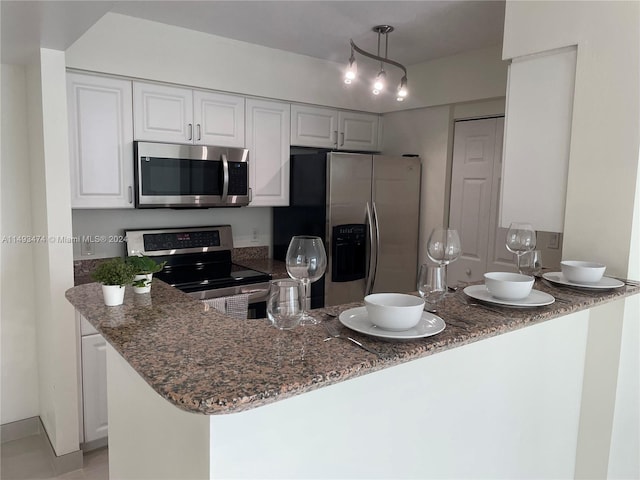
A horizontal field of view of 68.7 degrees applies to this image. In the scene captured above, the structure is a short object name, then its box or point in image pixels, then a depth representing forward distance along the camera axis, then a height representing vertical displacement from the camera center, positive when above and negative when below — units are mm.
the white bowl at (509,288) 1444 -281
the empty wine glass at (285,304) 1117 -271
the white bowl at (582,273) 1675 -264
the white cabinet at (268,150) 3230 +283
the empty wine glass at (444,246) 1571 -169
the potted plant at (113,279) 1433 -285
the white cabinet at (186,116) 2768 +452
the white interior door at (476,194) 3283 +15
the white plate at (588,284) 1659 -301
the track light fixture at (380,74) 2252 +587
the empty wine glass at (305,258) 1278 -181
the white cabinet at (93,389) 2486 -1089
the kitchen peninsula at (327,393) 931 -519
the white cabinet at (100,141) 2568 +252
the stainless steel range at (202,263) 2824 -522
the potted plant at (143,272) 1576 -287
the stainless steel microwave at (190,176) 2771 +79
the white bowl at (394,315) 1089 -285
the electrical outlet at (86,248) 2939 -391
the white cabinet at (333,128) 3461 +499
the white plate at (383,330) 1078 -321
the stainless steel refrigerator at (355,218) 3209 -185
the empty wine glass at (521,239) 1858 -163
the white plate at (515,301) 1417 -317
